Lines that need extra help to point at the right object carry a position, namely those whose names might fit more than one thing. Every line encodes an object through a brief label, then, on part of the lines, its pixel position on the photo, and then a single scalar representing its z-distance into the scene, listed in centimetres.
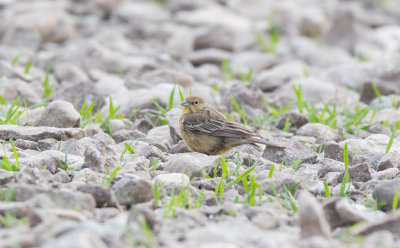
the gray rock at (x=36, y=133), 1058
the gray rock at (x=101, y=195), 778
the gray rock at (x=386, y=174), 979
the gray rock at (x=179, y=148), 1193
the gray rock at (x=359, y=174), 962
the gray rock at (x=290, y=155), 1087
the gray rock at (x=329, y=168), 1008
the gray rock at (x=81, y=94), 1401
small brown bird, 1178
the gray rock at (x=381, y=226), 688
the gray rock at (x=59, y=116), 1166
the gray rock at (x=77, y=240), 580
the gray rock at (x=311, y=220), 661
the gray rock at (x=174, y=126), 1226
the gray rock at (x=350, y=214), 750
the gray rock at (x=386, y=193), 825
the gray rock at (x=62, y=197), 733
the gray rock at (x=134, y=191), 795
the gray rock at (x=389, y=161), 1028
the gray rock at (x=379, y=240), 627
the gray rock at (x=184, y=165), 939
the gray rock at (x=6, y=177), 813
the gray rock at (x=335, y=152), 1101
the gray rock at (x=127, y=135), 1166
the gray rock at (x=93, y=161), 914
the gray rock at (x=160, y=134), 1205
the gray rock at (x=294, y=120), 1335
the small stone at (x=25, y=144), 1027
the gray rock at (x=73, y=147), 1000
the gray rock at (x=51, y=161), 892
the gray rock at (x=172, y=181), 842
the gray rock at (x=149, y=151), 1024
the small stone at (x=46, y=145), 1035
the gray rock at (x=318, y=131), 1241
